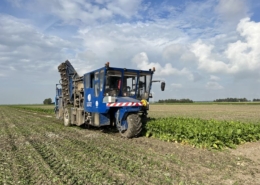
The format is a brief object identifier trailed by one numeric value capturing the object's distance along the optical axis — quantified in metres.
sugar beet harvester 7.56
